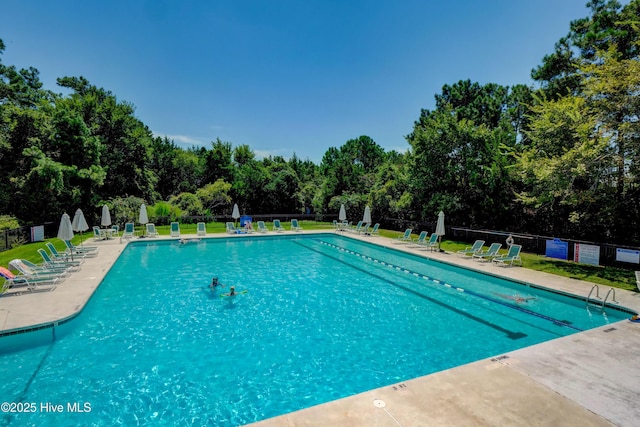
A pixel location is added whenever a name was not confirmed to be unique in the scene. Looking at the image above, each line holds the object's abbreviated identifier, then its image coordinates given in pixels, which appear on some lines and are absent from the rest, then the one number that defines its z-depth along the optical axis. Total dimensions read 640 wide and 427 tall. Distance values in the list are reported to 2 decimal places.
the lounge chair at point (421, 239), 17.25
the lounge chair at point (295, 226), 23.69
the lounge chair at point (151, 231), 19.55
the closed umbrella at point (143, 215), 18.33
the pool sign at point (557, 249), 12.95
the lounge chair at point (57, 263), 10.56
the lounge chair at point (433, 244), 16.31
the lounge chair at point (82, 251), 13.35
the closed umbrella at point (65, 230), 11.39
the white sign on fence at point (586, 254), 12.01
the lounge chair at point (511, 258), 12.55
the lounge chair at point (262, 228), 23.03
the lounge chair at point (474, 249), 14.09
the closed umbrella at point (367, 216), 21.34
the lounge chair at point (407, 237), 18.65
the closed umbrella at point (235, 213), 23.50
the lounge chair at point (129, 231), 19.11
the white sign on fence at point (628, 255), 11.05
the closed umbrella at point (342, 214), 23.50
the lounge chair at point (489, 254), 13.23
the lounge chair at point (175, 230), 19.84
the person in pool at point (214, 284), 10.33
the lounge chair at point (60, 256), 11.83
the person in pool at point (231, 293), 9.67
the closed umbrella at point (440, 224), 15.09
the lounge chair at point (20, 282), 8.46
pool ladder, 8.32
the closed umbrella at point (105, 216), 17.63
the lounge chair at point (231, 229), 21.78
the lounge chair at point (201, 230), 20.47
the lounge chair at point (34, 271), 8.77
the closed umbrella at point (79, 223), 14.56
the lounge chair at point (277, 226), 23.46
